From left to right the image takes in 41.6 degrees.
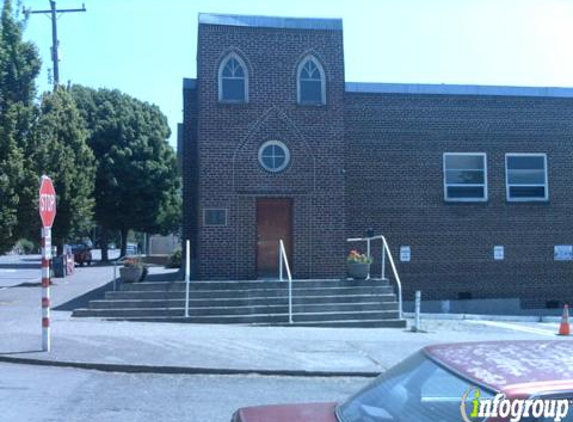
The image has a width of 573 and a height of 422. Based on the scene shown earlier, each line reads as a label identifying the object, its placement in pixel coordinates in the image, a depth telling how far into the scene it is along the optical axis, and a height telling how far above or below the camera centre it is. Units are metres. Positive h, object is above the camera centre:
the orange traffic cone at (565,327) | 16.64 -2.04
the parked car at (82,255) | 45.16 -0.94
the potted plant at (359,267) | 18.55 -0.74
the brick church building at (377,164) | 19.64 +2.07
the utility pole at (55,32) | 33.97 +9.49
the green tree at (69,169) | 26.03 +2.56
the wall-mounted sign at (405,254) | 22.39 -0.52
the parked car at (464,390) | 3.09 -0.70
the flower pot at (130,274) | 17.81 -0.83
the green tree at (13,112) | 18.22 +3.17
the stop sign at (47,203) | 12.17 +0.61
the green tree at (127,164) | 45.44 +4.55
